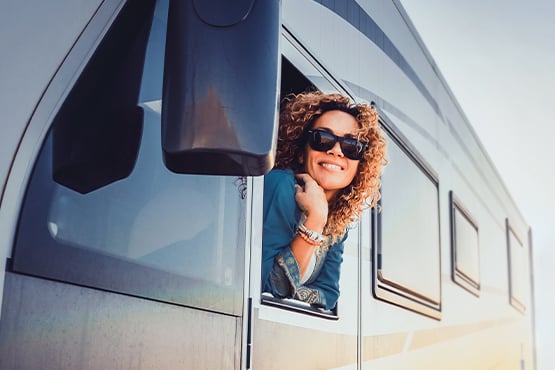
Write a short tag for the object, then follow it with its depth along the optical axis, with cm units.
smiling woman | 251
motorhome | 141
